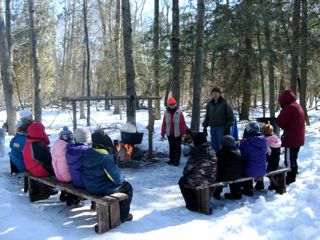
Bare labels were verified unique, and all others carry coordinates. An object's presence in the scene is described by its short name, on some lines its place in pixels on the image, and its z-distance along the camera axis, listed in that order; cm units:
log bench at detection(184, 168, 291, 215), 623
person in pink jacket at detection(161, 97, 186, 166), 973
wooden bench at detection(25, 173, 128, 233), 536
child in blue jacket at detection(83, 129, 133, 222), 556
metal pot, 1024
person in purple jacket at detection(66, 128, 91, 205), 596
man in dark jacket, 909
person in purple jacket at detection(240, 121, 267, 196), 698
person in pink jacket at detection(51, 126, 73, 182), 624
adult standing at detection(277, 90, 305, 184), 804
